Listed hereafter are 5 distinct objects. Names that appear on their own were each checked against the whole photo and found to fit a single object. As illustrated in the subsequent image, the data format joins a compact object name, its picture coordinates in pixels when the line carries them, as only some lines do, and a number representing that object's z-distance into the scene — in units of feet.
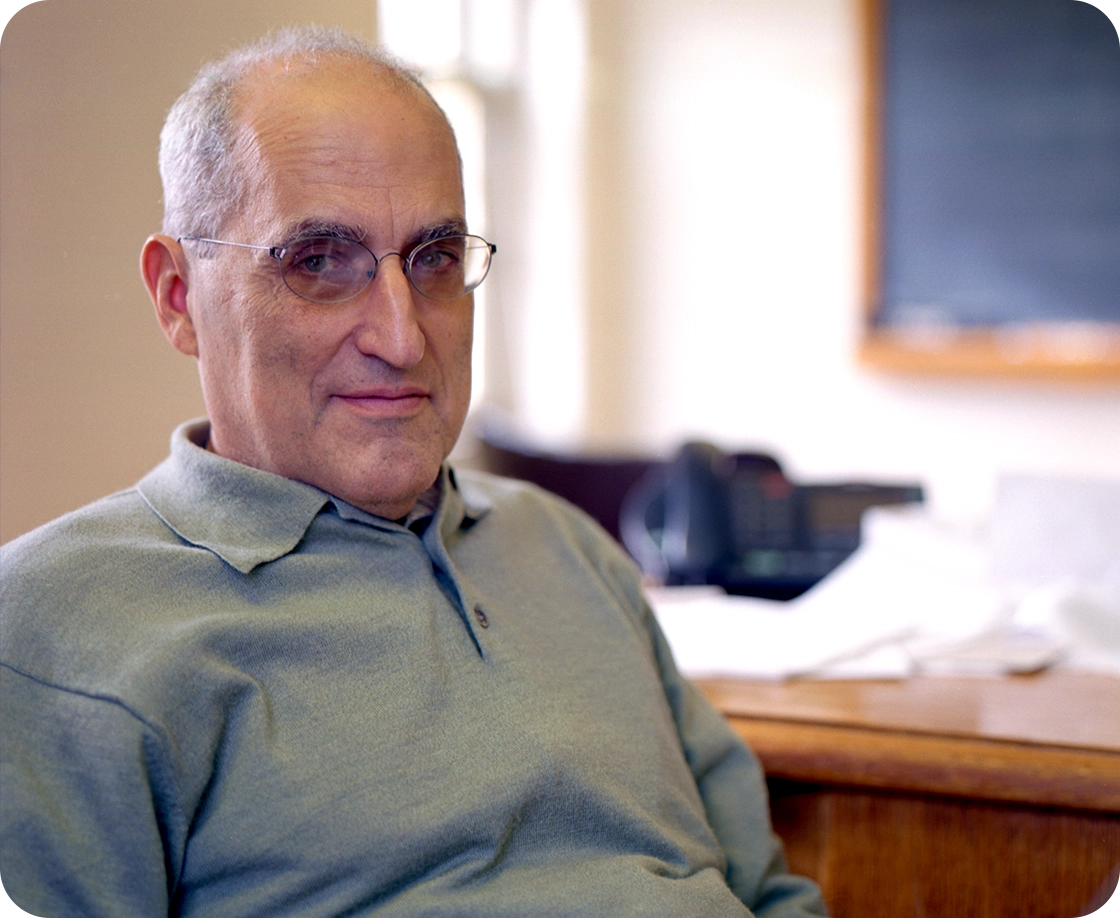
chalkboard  10.82
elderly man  2.48
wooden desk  3.37
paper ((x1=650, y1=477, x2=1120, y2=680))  4.15
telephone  5.48
